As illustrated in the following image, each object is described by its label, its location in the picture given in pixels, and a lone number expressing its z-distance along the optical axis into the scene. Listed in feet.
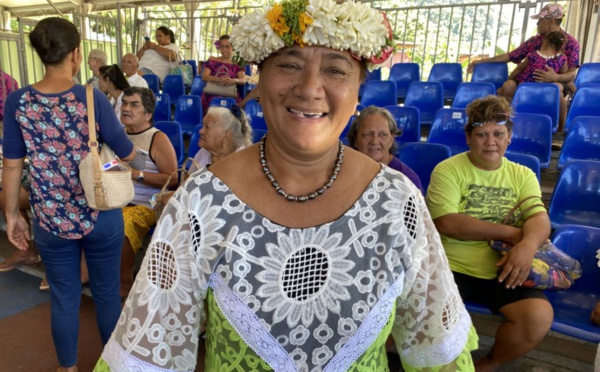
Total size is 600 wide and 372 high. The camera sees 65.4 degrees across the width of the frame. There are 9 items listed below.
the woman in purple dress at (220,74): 21.74
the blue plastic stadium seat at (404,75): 23.90
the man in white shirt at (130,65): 20.70
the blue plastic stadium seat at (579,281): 8.01
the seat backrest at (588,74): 19.13
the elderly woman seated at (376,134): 9.84
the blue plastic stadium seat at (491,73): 20.92
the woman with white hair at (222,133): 10.87
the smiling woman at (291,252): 3.22
